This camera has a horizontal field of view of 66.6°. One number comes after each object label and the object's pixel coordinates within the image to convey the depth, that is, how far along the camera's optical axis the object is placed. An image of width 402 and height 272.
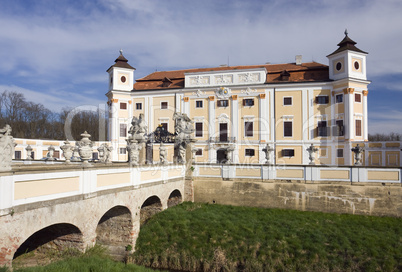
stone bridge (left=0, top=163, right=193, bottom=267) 6.64
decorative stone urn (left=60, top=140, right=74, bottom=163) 14.94
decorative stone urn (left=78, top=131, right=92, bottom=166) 10.02
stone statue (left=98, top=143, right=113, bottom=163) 21.44
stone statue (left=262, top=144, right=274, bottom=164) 17.51
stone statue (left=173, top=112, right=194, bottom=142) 18.33
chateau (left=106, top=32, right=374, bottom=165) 28.14
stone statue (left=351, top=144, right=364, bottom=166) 17.26
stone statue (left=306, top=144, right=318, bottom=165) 17.67
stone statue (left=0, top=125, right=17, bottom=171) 6.42
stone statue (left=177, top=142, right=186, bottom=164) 18.27
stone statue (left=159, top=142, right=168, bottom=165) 15.80
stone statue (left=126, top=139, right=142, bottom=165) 12.81
